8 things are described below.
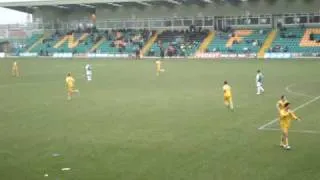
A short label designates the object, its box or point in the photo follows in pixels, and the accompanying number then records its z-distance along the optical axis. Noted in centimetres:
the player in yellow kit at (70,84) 2875
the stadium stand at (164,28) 6788
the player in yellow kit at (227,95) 2355
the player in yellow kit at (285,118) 1559
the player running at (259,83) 2900
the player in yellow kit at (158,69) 4286
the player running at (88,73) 3861
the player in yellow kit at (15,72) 4617
